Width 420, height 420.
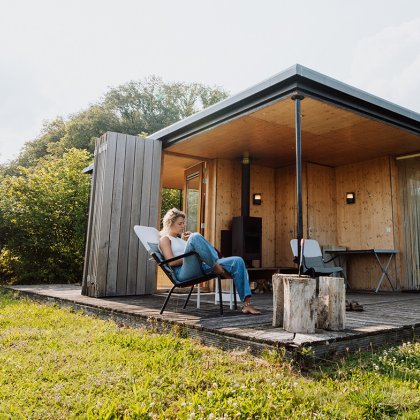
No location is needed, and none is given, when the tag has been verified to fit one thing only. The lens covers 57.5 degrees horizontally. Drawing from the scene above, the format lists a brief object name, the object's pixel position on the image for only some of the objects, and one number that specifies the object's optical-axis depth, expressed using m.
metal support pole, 3.52
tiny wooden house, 5.27
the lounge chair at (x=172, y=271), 3.44
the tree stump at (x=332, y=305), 2.71
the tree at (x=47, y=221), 8.85
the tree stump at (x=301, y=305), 2.57
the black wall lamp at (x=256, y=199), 7.70
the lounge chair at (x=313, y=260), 5.46
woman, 3.44
